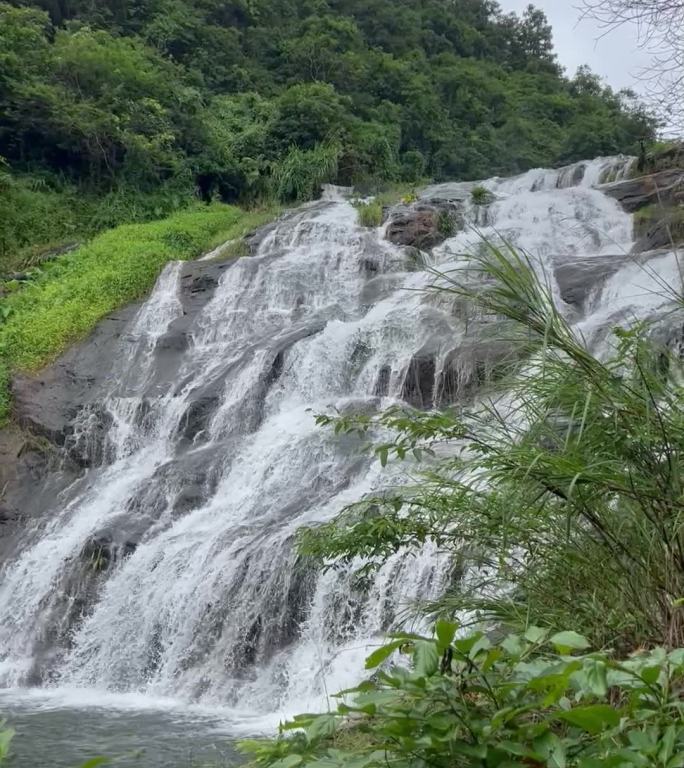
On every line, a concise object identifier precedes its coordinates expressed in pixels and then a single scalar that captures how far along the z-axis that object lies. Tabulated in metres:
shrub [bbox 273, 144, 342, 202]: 26.11
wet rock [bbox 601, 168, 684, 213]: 17.91
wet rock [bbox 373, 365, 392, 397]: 13.59
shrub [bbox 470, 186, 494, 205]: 21.92
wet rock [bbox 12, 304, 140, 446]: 14.94
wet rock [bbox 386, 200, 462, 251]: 19.30
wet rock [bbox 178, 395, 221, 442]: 13.95
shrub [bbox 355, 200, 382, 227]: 20.84
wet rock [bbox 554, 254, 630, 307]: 15.32
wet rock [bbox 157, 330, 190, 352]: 16.58
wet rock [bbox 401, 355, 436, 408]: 13.14
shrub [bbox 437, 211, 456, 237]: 19.75
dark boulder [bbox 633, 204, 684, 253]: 15.34
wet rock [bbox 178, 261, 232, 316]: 18.05
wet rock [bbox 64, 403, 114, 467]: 14.23
